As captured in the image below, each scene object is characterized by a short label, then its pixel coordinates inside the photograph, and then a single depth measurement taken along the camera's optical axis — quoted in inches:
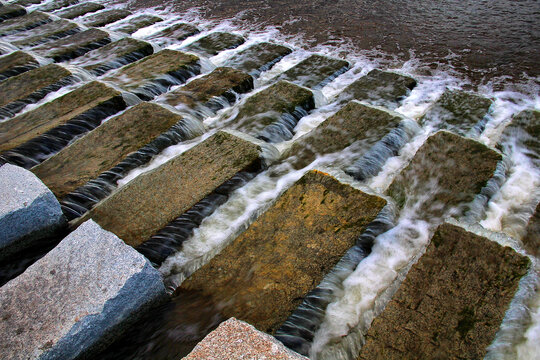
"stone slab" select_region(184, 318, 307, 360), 65.5
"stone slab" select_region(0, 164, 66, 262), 100.1
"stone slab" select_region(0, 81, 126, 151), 155.6
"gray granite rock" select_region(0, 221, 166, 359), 75.9
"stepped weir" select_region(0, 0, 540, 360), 77.7
